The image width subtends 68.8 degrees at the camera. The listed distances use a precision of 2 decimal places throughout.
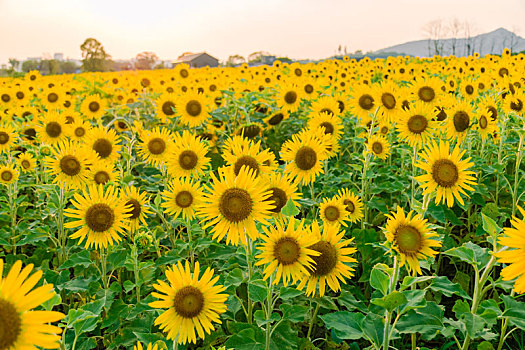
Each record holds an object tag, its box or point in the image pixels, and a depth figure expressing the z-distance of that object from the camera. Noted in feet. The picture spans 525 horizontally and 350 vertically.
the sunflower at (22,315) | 3.44
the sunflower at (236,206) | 7.27
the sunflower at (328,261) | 7.16
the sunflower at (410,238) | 6.77
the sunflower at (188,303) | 6.39
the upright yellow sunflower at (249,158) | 8.91
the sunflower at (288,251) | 6.67
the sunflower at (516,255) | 4.65
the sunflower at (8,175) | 12.37
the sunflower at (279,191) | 8.30
